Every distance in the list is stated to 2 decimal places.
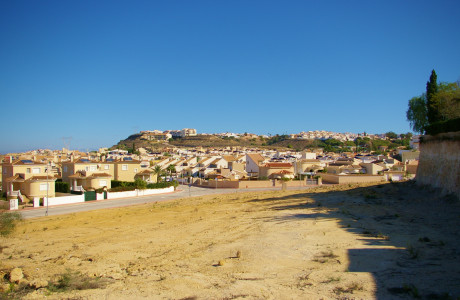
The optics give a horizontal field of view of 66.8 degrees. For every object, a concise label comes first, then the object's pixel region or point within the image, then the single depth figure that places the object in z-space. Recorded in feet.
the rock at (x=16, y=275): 38.60
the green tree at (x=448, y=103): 106.73
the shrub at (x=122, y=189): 158.92
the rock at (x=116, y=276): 37.87
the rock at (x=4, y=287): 35.26
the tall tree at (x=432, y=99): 112.78
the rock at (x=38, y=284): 35.62
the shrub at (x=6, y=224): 69.62
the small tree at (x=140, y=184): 167.84
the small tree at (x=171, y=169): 268.72
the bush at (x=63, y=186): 164.04
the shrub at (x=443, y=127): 79.79
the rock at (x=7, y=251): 55.02
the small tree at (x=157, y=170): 206.28
